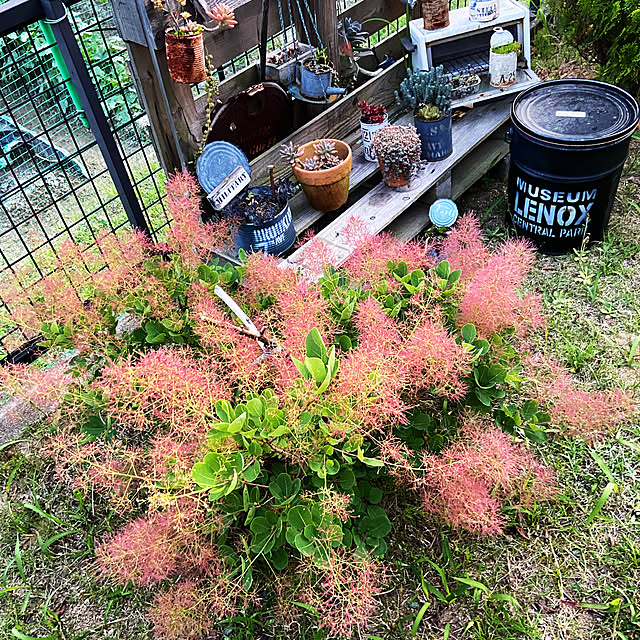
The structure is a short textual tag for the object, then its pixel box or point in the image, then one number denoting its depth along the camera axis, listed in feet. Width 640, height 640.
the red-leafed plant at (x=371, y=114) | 10.87
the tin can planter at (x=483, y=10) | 11.49
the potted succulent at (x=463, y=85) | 11.81
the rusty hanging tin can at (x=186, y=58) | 8.07
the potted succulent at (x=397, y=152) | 10.23
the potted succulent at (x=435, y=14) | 11.32
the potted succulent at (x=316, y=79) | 10.43
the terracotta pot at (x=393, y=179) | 10.60
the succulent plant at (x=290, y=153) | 9.99
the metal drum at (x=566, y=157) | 9.93
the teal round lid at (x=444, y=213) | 10.52
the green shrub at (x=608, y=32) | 11.98
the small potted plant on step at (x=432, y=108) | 10.87
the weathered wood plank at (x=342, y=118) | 10.52
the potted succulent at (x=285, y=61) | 10.53
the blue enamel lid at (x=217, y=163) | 9.25
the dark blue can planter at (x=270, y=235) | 9.43
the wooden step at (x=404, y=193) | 9.93
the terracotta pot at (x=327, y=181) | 9.99
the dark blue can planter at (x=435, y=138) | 10.83
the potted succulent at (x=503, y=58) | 11.57
